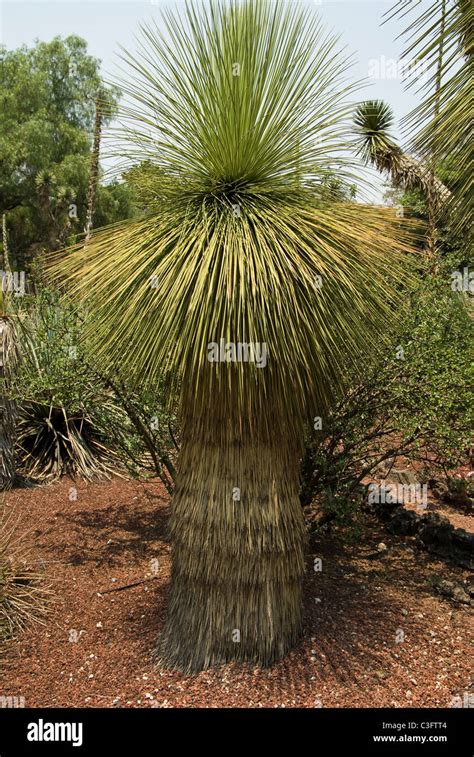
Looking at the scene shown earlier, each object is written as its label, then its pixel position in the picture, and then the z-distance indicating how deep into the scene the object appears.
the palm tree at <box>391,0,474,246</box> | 3.16
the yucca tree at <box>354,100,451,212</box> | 16.77
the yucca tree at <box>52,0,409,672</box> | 3.63
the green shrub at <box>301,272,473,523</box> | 5.41
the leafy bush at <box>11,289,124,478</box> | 6.37
